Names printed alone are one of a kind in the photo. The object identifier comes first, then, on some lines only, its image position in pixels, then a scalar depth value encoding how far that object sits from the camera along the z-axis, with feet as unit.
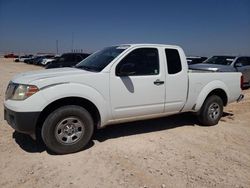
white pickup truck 9.76
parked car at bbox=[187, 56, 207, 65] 46.89
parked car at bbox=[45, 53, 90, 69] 44.69
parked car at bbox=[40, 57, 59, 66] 85.75
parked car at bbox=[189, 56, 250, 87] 28.98
